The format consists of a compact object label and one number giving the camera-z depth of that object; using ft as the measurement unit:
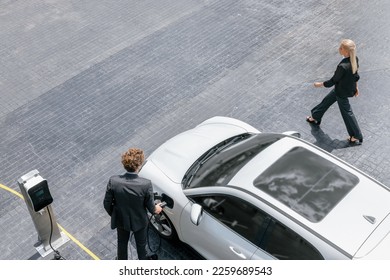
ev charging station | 19.99
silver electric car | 17.20
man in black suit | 18.43
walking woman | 25.99
